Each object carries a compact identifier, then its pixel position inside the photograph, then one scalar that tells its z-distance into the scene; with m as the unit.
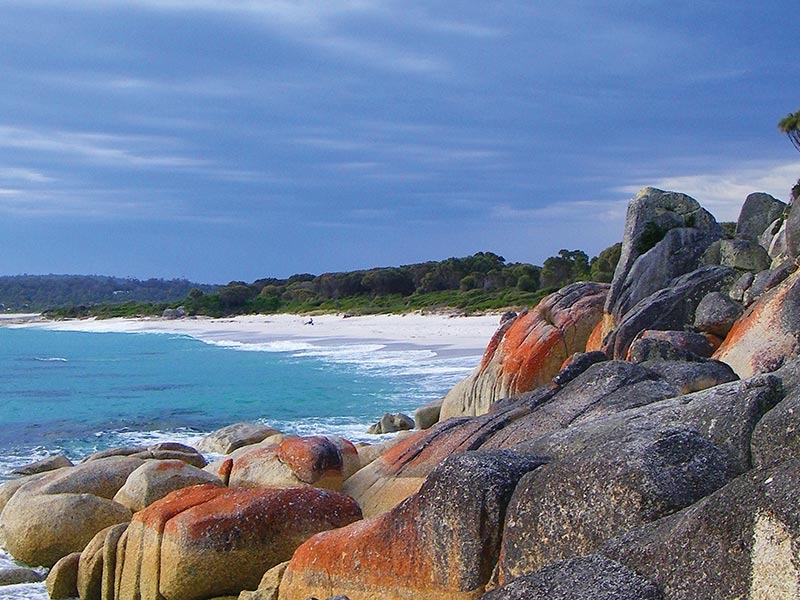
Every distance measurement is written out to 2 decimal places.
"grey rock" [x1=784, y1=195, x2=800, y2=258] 18.25
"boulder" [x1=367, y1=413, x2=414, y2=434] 20.39
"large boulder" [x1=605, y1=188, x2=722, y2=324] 19.14
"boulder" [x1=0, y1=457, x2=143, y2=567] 11.04
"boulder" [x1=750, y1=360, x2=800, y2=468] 5.67
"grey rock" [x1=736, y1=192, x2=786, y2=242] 24.75
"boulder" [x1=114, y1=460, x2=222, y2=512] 11.48
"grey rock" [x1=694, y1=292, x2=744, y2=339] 15.85
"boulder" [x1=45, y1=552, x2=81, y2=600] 9.70
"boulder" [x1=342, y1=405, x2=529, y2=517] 9.92
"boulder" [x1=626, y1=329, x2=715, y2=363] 12.51
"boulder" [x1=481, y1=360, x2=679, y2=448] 8.94
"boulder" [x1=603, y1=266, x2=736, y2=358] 17.03
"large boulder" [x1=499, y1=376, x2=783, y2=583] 5.57
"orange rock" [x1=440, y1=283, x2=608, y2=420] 18.00
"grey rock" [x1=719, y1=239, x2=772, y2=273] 18.95
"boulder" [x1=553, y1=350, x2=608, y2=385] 10.30
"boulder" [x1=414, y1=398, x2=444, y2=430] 20.14
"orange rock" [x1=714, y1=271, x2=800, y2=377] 13.07
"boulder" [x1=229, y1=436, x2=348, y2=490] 11.52
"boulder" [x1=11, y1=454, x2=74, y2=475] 16.45
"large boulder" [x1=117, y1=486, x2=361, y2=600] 8.55
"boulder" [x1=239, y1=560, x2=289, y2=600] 7.82
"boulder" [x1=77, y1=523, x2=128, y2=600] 9.31
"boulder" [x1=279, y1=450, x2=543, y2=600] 6.11
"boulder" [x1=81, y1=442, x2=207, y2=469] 14.91
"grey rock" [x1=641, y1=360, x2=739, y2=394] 9.55
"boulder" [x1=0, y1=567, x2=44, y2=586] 10.24
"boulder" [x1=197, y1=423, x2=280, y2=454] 18.33
